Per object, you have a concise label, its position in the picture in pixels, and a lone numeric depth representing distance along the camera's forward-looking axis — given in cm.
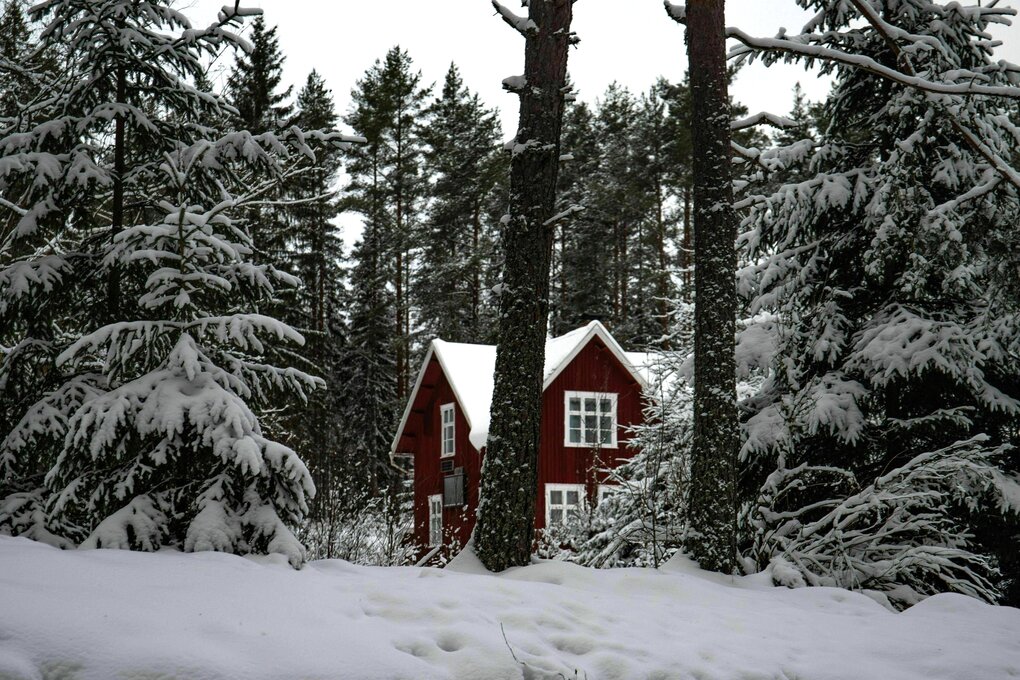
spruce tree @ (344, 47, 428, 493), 3412
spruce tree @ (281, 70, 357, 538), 2423
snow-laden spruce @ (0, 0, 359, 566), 640
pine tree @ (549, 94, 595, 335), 3475
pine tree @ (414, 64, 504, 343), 3278
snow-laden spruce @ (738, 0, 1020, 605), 935
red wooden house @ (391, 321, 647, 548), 2398
